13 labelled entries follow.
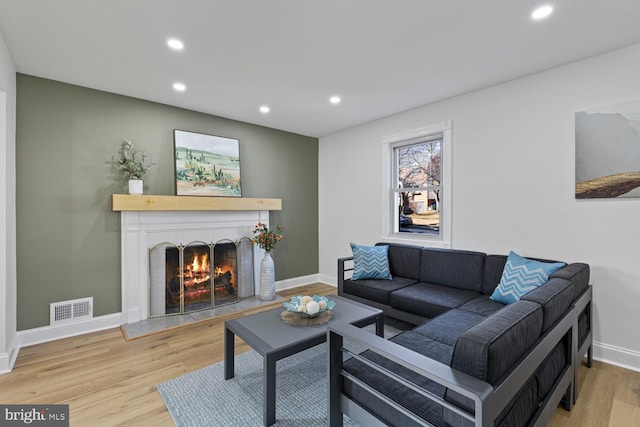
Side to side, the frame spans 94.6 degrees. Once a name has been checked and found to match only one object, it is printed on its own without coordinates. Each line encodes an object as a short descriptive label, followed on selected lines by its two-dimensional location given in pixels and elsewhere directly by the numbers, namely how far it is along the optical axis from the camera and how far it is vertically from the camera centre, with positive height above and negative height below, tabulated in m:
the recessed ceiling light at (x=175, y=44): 2.34 +1.35
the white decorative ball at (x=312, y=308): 2.16 -0.71
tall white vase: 4.17 -0.97
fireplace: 3.35 -0.44
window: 3.61 +0.37
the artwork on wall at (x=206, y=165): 3.75 +0.62
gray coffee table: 1.77 -0.84
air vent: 2.98 -1.03
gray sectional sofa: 1.06 -0.75
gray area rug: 1.83 -1.28
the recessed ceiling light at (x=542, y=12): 1.95 +1.35
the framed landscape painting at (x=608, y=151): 2.38 +0.50
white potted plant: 3.29 +0.51
